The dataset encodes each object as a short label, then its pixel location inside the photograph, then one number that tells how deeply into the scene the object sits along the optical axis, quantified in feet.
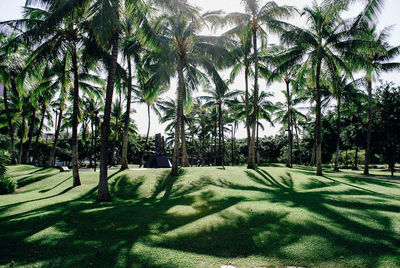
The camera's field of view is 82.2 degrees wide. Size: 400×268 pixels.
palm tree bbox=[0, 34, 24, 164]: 52.75
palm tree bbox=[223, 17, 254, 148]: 58.05
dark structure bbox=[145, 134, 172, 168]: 70.69
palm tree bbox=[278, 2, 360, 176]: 54.70
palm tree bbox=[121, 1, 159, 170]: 33.78
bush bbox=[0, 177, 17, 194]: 42.55
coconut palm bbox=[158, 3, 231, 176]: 49.08
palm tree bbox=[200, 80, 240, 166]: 95.81
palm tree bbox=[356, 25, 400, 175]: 67.13
